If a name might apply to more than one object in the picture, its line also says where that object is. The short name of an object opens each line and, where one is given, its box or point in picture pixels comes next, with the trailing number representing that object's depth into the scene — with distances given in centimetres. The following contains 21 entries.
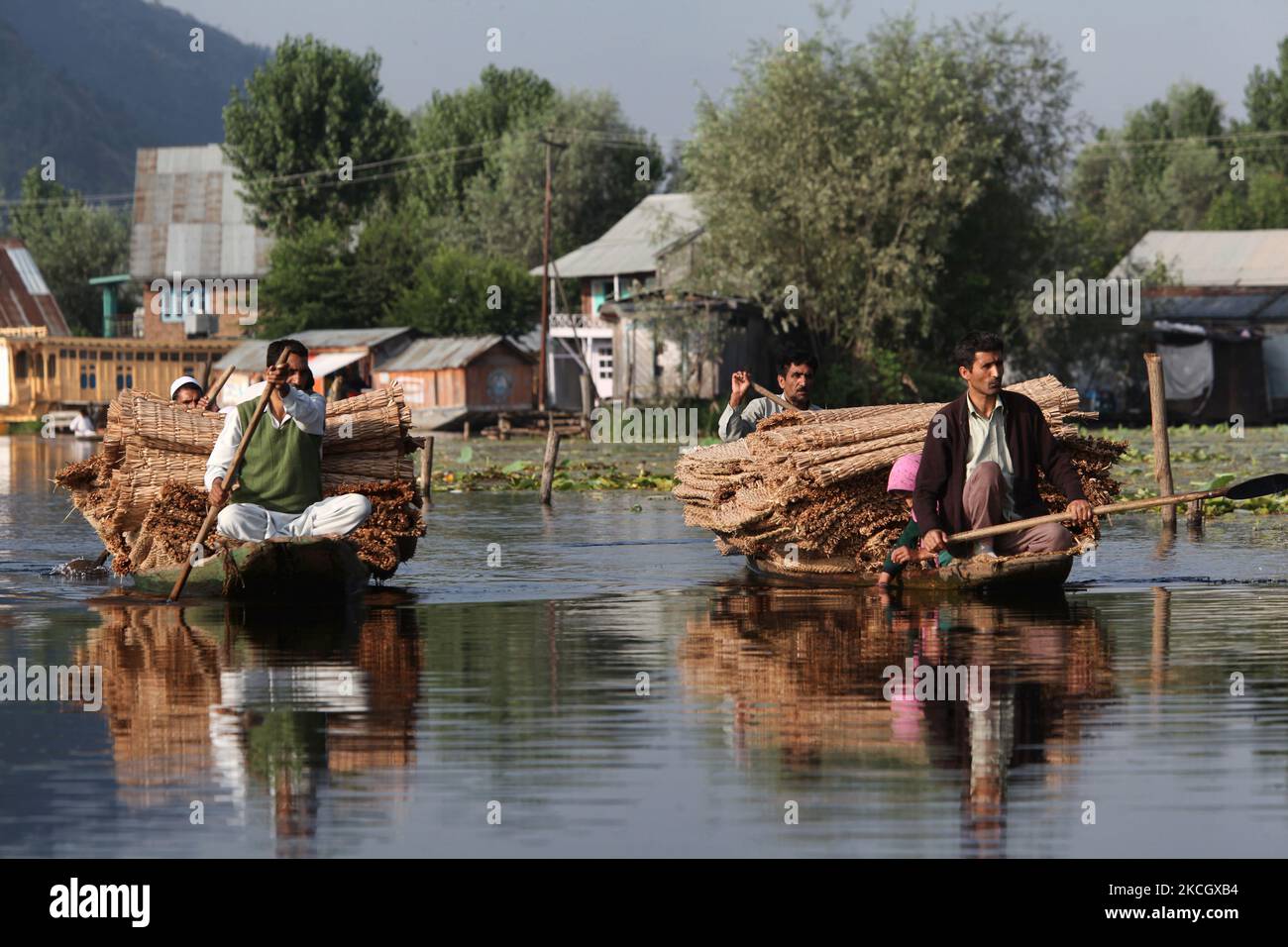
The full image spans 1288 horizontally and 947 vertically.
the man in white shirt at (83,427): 5822
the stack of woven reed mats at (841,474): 1359
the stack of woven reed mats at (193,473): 1352
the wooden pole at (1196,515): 2034
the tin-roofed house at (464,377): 5972
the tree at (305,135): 8225
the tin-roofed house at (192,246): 8262
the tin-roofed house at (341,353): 6244
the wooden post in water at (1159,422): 1975
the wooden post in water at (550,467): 2608
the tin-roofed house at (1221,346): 5747
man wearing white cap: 1568
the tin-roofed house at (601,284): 6419
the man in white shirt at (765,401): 1505
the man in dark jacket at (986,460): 1245
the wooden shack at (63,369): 6569
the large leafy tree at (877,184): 4850
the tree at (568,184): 8112
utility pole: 5781
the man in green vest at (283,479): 1283
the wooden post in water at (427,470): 2634
